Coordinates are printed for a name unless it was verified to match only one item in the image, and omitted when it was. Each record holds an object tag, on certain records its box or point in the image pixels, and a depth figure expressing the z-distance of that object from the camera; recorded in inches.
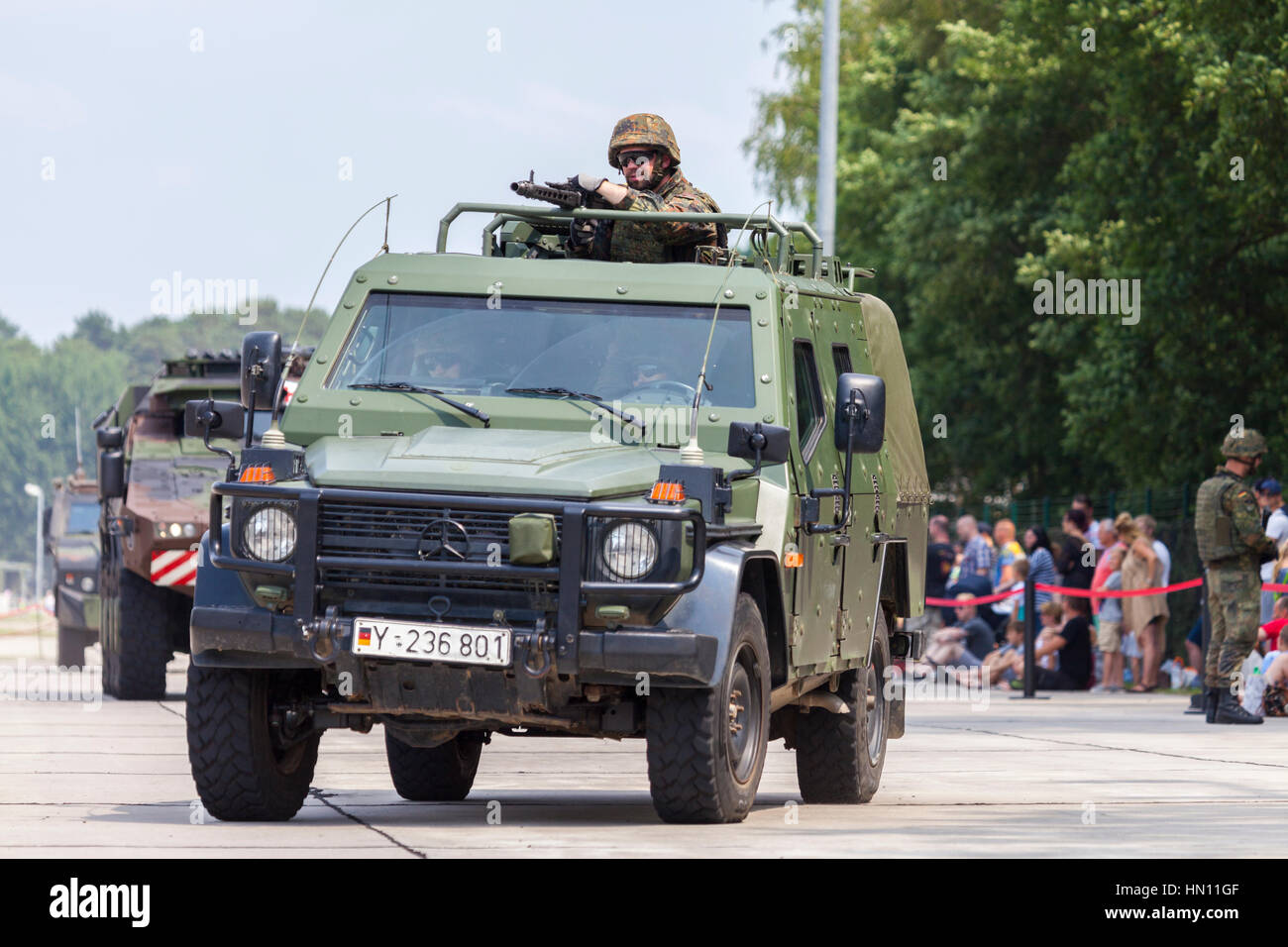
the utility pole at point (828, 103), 1149.1
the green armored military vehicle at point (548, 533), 366.9
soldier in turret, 461.4
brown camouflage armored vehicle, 770.8
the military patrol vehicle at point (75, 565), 1197.7
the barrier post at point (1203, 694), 778.2
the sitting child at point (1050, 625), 982.6
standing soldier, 690.2
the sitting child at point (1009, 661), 1012.5
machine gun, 458.3
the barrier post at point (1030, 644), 909.8
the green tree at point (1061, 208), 1120.8
